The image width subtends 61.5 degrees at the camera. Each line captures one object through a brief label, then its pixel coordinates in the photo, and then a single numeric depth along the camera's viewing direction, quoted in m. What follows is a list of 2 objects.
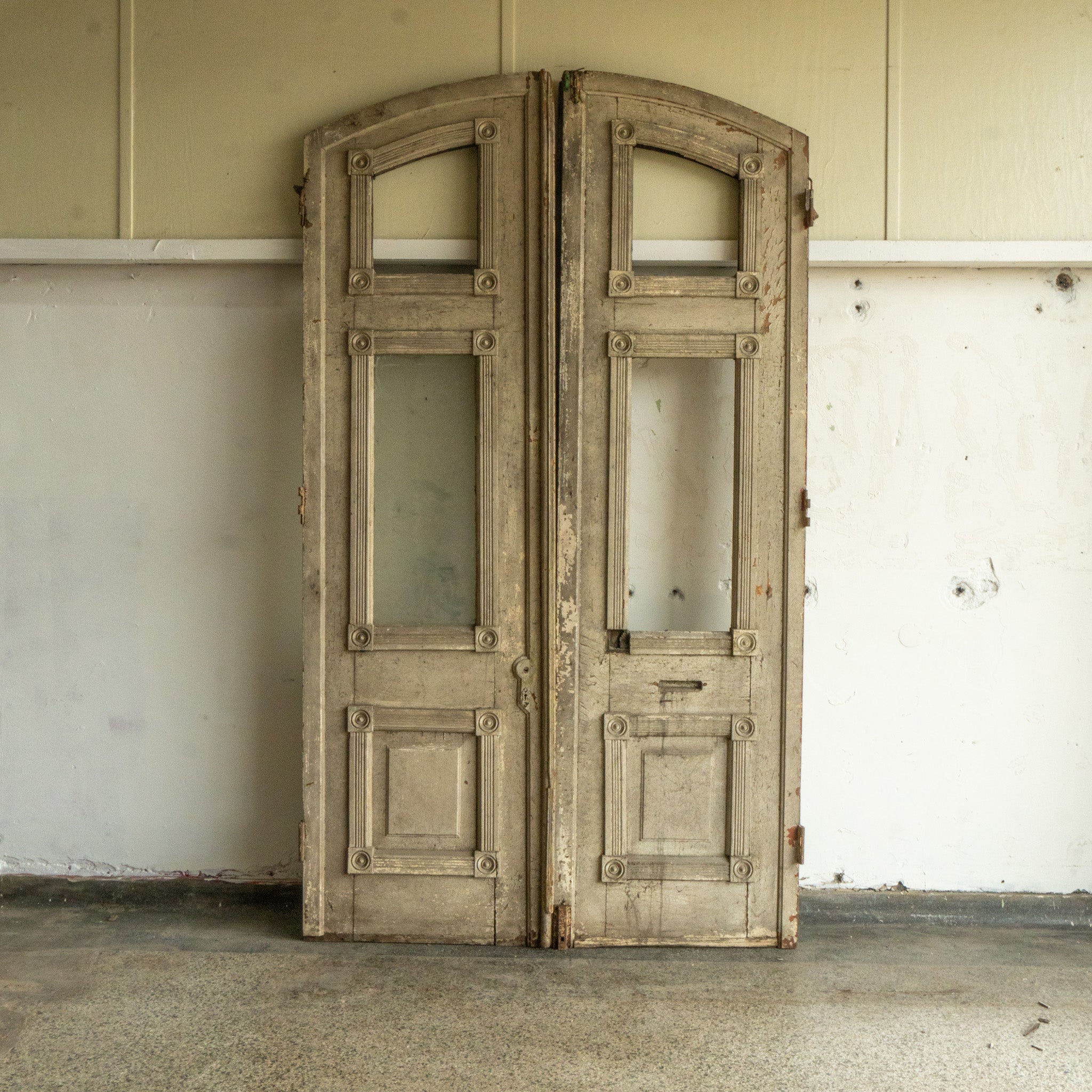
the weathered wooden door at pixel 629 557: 2.85
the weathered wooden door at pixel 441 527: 2.86
